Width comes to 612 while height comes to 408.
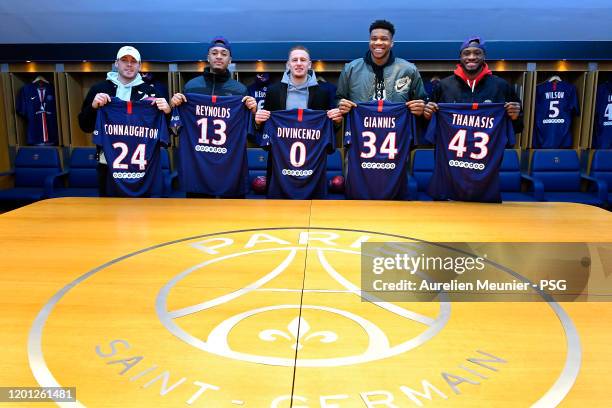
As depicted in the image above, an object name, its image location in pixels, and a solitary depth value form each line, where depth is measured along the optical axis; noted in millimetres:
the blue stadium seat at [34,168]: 5371
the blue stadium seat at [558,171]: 5320
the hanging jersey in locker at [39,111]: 5863
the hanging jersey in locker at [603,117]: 5660
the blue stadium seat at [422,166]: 5266
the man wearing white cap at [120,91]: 3377
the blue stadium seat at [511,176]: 5141
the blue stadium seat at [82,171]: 5414
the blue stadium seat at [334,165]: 5375
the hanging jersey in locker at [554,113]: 5648
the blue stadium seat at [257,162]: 5387
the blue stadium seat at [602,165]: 5358
